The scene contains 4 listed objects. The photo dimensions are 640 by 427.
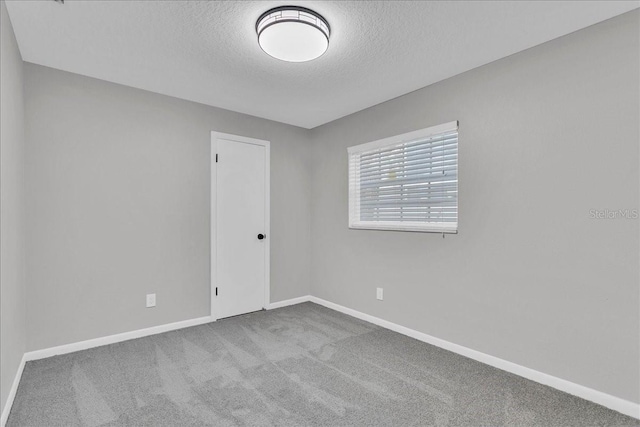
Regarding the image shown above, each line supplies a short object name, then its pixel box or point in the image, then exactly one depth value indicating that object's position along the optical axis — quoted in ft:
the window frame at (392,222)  9.38
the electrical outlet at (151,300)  10.41
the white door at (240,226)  12.02
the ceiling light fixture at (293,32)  6.33
